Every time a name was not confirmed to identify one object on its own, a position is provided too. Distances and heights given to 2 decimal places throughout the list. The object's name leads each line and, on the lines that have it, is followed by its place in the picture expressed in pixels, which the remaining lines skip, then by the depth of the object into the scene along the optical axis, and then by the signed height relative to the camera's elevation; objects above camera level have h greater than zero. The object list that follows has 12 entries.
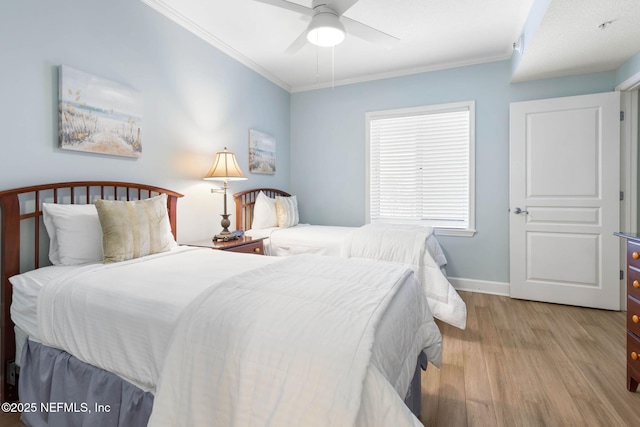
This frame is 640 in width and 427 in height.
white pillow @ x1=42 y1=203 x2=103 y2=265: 1.75 -0.12
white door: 3.03 +0.14
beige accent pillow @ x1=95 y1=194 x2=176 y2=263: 1.77 -0.09
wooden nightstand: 2.57 -0.27
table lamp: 2.82 +0.38
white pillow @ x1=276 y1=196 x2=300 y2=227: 3.66 +0.01
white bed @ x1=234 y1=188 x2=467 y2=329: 2.49 -0.26
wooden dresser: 1.71 -0.56
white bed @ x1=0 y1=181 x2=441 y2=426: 0.82 -0.41
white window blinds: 3.71 +0.60
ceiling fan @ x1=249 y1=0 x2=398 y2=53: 1.93 +1.30
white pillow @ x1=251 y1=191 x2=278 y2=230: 3.53 +0.00
